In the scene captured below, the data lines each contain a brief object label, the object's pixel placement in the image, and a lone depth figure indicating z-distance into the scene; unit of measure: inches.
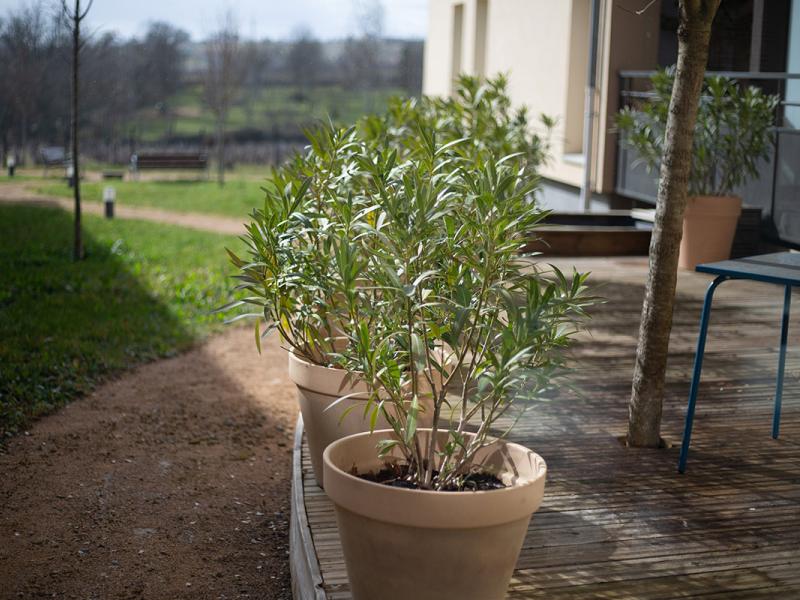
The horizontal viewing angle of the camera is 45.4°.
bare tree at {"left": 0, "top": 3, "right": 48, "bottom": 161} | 527.8
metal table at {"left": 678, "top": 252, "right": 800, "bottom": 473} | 112.7
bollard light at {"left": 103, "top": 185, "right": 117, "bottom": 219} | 510.3
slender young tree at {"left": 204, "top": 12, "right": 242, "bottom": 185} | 807.7
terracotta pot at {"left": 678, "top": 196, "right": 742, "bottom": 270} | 271.6
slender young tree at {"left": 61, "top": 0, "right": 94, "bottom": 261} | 375.9
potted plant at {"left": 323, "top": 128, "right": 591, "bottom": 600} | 81.0
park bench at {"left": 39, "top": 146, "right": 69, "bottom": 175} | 613.6
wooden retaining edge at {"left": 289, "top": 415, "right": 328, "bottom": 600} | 98.1
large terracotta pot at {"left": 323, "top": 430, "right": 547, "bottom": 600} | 79.6
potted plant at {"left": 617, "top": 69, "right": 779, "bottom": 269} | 272.4
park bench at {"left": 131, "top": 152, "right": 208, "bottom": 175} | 734.5
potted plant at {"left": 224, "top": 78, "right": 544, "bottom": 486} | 109.1
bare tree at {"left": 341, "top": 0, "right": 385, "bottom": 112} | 936.3
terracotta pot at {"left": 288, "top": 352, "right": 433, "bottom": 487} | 116.0
